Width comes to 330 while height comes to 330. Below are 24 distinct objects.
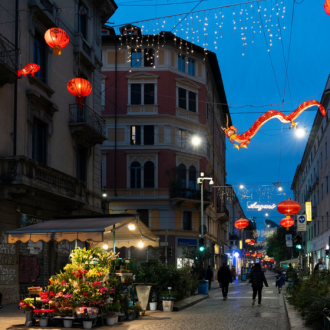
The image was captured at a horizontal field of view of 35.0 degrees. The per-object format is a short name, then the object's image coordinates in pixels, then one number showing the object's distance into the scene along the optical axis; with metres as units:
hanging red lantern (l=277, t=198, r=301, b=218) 25.98
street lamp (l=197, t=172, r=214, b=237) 37.60
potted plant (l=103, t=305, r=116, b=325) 13.32
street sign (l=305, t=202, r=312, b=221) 49.25
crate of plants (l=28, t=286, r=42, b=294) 13.16
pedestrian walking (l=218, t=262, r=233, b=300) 23.05
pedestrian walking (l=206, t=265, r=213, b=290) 35.38
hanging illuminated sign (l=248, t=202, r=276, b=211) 45.09
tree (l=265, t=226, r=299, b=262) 84.49
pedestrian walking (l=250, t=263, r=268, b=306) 20.48
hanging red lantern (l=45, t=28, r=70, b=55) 16.53
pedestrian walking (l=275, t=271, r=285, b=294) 29.00
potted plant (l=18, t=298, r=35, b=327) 12.82
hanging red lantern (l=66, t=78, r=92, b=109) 19.31
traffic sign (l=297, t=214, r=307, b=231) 34.25
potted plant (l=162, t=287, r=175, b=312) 17.45
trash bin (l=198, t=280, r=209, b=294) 26.89
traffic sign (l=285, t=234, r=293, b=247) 40.88
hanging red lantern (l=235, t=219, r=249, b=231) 40.88
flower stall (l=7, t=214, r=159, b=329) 12.80
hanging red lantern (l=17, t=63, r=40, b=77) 18.75
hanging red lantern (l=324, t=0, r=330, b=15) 9.31
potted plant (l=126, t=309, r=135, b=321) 14.53
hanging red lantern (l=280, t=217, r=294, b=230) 30.34
